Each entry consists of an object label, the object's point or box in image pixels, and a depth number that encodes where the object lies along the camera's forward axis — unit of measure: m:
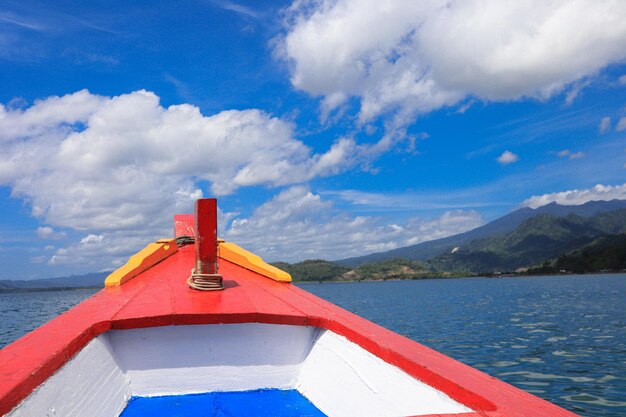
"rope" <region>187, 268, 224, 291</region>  4.25
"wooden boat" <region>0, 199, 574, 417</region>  2.33
